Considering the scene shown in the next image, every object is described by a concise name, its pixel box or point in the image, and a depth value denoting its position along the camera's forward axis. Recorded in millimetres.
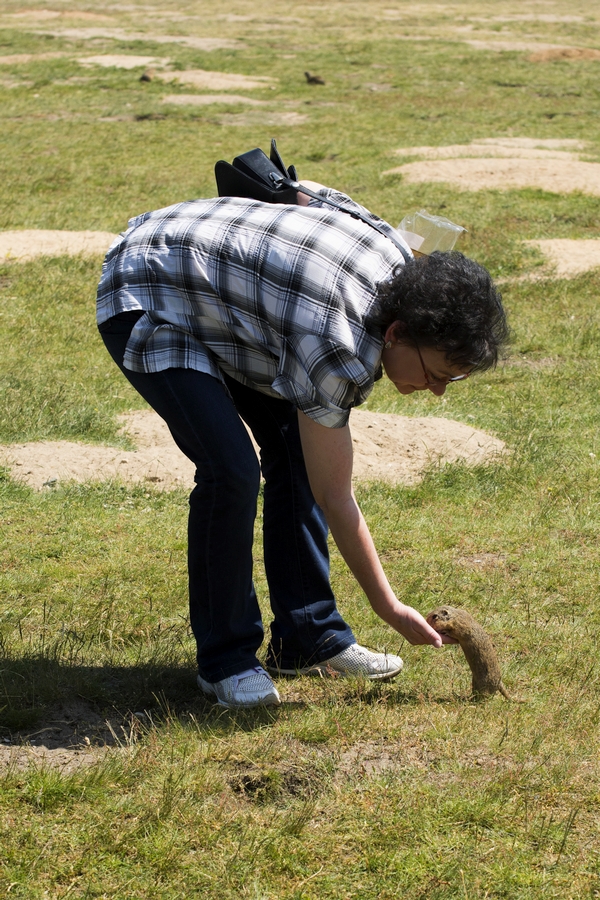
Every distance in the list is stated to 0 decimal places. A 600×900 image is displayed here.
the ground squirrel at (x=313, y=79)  40250
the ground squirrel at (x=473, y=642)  6488
